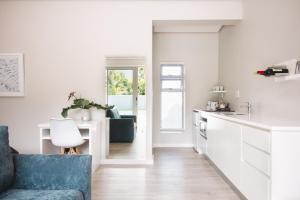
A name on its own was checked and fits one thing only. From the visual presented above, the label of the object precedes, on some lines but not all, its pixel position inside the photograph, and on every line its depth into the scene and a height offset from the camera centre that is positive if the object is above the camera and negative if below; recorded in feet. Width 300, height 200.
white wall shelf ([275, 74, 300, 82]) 7.25 +0.54
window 18.21 -0.17
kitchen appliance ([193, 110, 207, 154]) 14.02 -2.40
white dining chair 10.28 -1.64
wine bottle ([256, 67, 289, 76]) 8.01 +0.79
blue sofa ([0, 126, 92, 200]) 5.57 -1.93
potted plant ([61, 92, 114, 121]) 12.20 -0.56
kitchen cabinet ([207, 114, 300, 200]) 5.99 -1.88
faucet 11.44 -0.55
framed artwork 13.29 +1.26
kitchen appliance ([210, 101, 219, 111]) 15.41 -0.74
